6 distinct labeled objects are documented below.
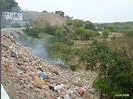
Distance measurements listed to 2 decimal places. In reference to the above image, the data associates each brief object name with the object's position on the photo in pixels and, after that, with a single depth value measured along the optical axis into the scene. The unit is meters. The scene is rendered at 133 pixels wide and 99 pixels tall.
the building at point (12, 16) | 37.58
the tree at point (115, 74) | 8.95
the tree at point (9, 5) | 37.32
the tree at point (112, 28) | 43.86
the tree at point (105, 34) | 35.28
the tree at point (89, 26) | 41.41
